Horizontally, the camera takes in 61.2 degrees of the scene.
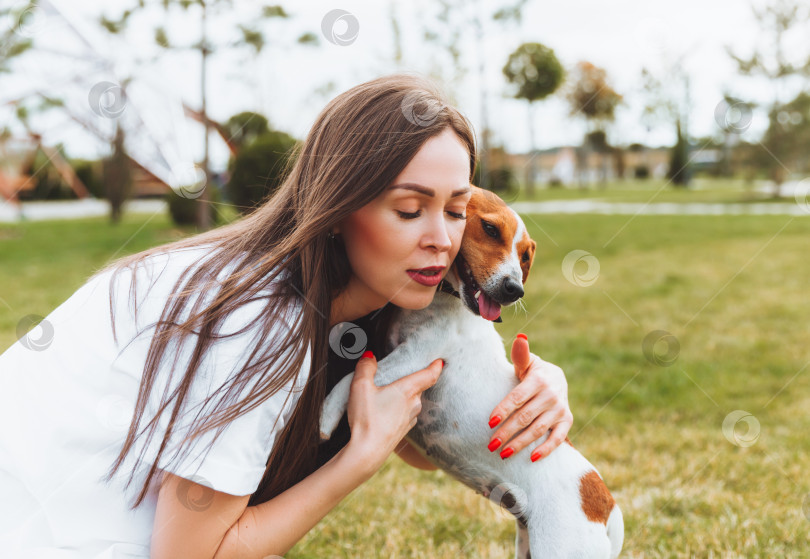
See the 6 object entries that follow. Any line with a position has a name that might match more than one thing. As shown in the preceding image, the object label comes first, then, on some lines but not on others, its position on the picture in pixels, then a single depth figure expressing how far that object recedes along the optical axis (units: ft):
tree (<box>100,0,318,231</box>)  27.43
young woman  5.13
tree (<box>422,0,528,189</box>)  32.73
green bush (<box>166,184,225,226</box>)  44.27
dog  6.28
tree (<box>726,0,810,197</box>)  60.29
